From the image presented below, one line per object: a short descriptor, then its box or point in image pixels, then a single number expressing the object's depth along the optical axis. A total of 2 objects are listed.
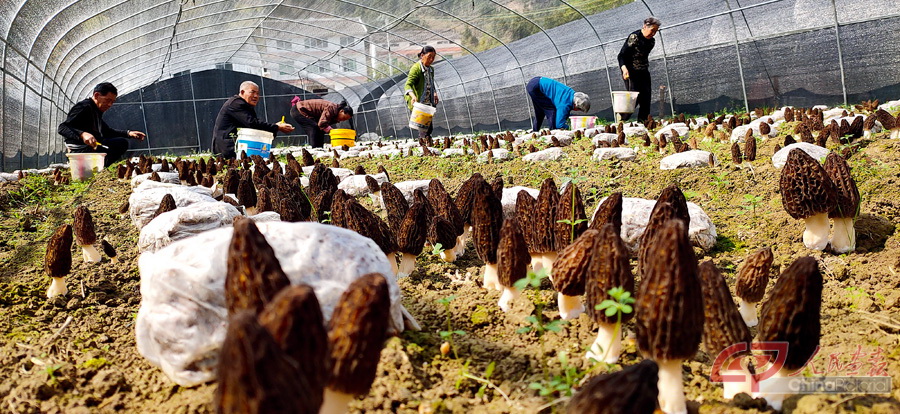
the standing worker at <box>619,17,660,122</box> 11.73
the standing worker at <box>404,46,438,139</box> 11.68
